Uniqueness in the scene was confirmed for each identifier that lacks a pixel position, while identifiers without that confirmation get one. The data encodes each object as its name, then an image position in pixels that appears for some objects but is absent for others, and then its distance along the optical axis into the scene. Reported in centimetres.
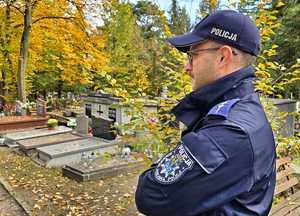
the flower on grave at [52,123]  920
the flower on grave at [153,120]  276
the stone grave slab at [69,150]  666
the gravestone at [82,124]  854
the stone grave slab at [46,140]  753
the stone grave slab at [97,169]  555
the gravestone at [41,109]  1192
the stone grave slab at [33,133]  852
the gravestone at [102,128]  766
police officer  88
